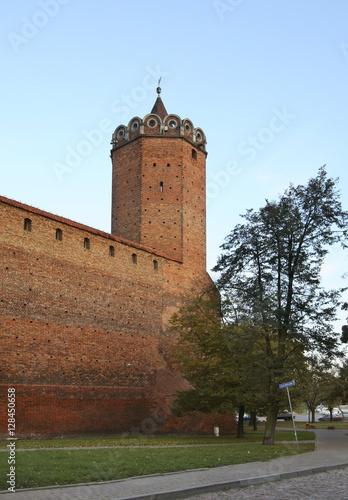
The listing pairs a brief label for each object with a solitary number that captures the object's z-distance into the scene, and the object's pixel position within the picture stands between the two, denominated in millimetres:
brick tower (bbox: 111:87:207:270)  28703
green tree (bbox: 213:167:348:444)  18156
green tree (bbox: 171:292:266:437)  20141
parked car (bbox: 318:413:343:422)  55578
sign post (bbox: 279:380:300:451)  15075
